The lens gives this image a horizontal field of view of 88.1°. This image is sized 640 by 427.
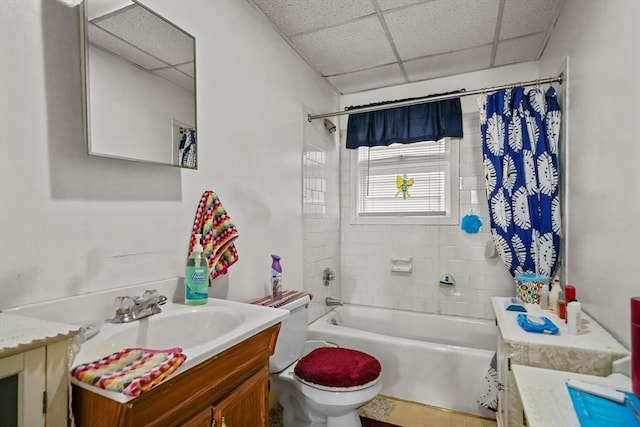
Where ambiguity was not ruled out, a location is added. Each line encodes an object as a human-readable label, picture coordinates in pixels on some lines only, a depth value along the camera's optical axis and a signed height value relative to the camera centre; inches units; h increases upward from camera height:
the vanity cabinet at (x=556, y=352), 46.6 -21.4
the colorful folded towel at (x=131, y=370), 26.5 -13.7
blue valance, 107.2 +28.0
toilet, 63.0 -33.8
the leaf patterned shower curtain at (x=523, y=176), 81.7 +7.6
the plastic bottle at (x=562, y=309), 59.4 -18.9
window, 111.0 +8.4
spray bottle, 73.4 -15.6
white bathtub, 82.0 -40.7
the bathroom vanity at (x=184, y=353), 28.3 -16.7
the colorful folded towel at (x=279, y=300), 67.6 -19.6
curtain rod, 79.0 +29.5
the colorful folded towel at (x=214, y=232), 58.4 -4.1
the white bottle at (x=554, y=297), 64.5 -18.1
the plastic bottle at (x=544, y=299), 67.2 -19.2
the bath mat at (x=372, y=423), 77.9 -51.3
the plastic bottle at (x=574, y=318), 51.7 -17.8
